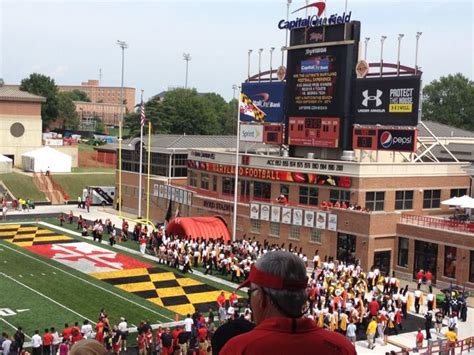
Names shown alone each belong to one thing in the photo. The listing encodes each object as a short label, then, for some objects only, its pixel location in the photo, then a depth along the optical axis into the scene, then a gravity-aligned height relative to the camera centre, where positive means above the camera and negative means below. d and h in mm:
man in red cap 2684 -811
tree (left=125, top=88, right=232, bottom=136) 99938 +1499
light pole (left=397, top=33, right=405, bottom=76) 38506 +3723
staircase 62906 -6518
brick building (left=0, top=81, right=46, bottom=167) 77250 -390
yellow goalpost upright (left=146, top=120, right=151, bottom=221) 50956 -5444
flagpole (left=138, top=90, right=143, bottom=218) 50941 -4914
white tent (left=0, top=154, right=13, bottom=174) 68438 -4723
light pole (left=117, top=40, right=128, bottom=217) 80931 +9612
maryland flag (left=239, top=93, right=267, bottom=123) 39647 +1227
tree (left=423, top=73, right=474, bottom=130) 99750 +4941
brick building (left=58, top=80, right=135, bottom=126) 185125 +1892
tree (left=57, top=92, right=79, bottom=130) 132375 +1531
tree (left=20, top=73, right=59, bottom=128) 113938 +5269
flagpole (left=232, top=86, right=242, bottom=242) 39156 -4433
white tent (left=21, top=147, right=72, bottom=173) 70562 -4272
